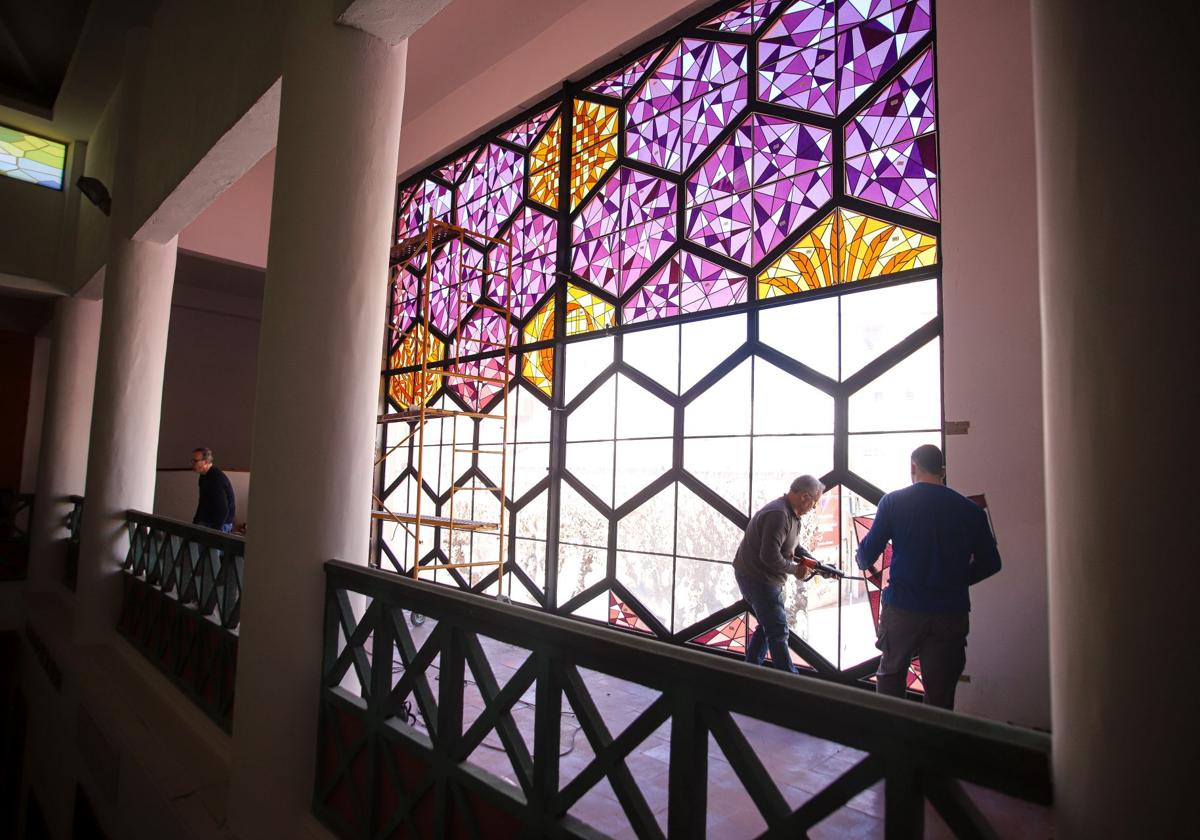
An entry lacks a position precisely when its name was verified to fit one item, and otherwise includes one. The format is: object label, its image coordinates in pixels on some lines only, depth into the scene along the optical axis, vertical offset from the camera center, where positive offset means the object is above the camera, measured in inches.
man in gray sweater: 164.2 -20.4
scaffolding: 301.9 +54.3
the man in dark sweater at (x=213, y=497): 225.9 -13.8
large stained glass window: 184.1 +49.8
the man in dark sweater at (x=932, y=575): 122.5 -16.7
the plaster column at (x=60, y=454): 285.4 -2.1
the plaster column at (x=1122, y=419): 31.7 +3.2
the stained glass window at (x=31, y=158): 315.3 +132.2
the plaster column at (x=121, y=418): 208.5 +9.9
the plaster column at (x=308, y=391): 102.9 +10.1
